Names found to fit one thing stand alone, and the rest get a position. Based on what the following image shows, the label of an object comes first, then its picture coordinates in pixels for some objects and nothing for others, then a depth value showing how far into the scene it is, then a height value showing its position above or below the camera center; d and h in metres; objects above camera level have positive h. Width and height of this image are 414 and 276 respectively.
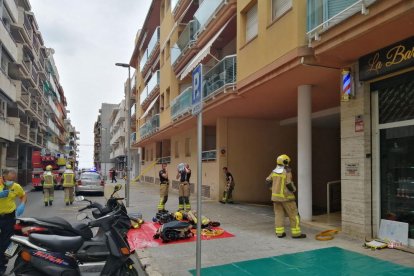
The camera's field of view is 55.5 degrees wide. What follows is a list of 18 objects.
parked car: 24.44 -1.65
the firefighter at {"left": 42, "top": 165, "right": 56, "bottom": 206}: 17.41 -1.24
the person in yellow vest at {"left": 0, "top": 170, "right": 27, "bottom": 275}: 6.50 -0.84
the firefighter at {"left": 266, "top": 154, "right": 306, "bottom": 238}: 8.87 -0.87
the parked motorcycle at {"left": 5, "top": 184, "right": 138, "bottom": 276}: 4.80 -1.15
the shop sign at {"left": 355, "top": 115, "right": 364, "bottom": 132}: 8.53 +0.80
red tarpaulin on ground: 8.74 -1.90
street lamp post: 16.81 +0.79
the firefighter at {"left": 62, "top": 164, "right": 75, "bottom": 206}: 17.92 -1.17
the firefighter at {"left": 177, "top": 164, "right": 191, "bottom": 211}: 14.11 -1.02
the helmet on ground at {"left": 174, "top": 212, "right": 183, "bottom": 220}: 10.16 -1.47
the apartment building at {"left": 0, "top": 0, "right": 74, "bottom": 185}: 27.56 +6.88
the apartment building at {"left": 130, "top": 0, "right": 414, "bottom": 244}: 7.82 +1.92
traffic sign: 5.48 +0.98
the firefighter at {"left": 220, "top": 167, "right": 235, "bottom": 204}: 16.80 -1.26
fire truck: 29.80 -0.73
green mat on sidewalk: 6.36 -1.80
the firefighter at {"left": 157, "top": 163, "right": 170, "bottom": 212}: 13.90 -1.00
